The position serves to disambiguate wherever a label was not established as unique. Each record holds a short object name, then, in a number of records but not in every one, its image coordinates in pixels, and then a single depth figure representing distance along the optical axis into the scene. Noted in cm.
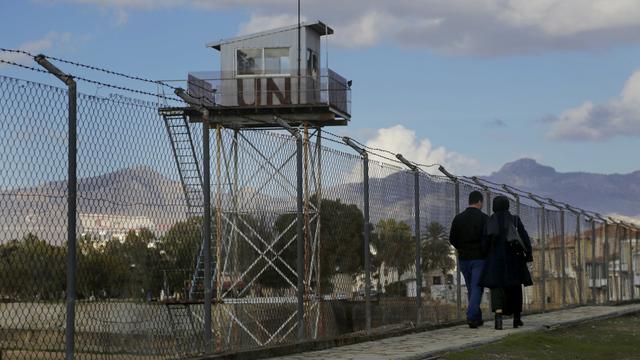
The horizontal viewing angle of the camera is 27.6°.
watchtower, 1219
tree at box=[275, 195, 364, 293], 1473
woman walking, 1697
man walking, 1720
